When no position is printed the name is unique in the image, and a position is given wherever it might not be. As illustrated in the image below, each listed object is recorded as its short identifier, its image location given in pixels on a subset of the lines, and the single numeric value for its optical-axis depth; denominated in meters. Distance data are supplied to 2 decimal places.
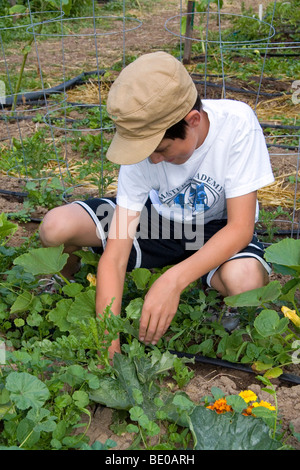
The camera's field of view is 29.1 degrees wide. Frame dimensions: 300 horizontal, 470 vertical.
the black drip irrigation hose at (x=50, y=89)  4.52
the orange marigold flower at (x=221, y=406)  1.53
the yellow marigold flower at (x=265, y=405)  1.52
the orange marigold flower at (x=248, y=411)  1.55
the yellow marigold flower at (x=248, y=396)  1.56
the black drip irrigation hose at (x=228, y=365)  1.78
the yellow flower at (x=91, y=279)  2.12
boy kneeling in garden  1.62
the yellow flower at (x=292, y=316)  1.80
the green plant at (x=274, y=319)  1.68
